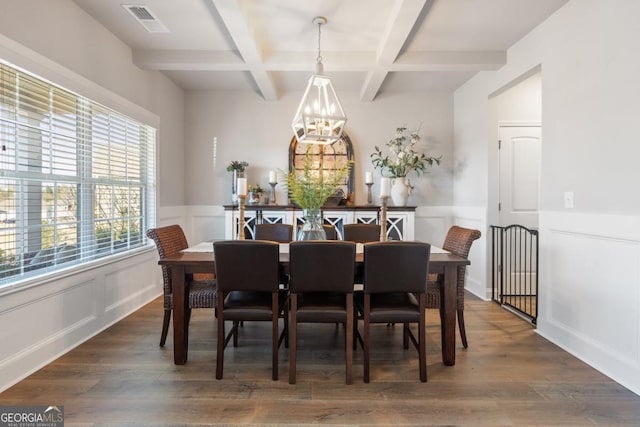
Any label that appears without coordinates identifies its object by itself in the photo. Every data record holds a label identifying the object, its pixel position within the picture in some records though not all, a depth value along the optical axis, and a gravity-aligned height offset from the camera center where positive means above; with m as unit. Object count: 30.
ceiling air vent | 2.74 +1.58
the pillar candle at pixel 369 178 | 3.67 +0.32
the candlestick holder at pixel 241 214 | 2.75 -0.05
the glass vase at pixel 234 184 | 4.66 +0.33
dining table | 2.33 -0.58
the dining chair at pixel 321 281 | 2.06 -0.44
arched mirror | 4.73 +0.70
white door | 4.04 +0.37
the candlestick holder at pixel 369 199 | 4.68 +0.12
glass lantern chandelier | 2.51 +0.66
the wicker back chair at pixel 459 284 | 2.51 -0.57
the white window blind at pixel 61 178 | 2.14 +0.23
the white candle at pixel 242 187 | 2.74 +0.17
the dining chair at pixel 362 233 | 3.25 -0.23
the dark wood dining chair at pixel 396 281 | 2.09 -0.44
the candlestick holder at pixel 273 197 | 4.73 +0.15
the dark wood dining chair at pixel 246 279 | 2.09 -0.43
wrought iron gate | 3.83 -0.64
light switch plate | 2.63 +0.07
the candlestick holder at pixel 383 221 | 2.68 -0.10
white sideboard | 4.37 -0.10
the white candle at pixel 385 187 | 2.67 +0.16
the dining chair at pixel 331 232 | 3.28 -0.23
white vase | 4.51 +0.22
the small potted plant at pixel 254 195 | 4.63 +0.18
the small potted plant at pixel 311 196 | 2.59 +0.09
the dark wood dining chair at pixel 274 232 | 3.31 -0.23
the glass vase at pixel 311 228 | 2.67 -0.15
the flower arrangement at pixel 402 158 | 4.56 +0.68
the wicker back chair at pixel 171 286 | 2.48 -0.58
